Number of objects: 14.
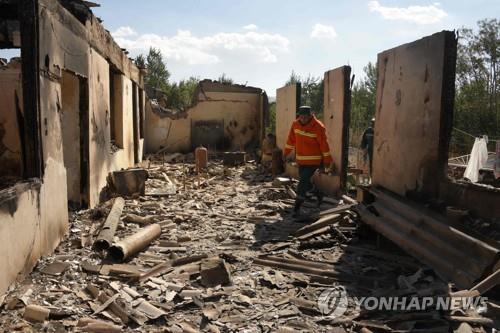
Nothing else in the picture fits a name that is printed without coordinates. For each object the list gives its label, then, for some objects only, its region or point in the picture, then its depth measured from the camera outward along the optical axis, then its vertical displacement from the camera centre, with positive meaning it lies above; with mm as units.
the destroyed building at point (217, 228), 3883 -1483
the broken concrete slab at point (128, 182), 9117 -1216
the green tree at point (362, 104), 23372 +1834
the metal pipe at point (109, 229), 5586 -1497
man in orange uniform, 7648 -343
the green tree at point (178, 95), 37906 +2958
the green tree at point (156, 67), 43656 +6404
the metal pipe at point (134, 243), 5345 -1576
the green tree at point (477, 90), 24531 +2606
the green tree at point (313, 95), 31878 +2719
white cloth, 10664 -656
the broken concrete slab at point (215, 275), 4660 -1651
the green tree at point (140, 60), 40538 +6795
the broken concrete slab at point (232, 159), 15664 -1157
